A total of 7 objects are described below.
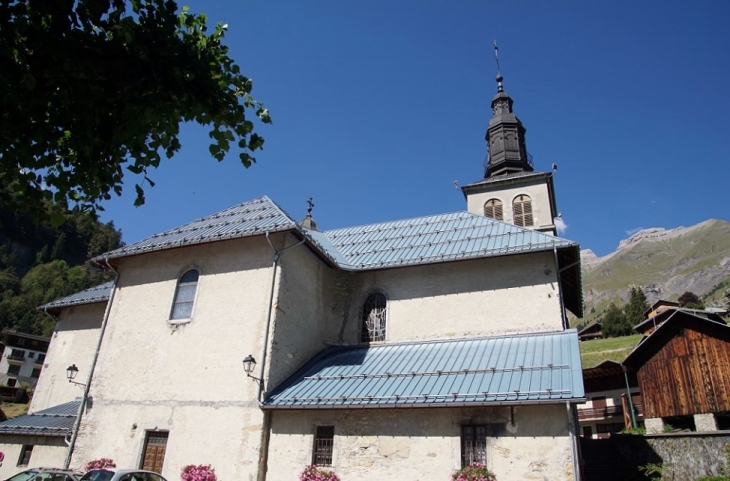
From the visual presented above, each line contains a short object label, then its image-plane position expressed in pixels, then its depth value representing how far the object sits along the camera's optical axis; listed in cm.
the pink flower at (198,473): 1122
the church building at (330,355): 1040
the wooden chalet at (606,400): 2690
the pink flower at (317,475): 1069
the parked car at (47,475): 1046
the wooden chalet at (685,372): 1783
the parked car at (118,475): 969
